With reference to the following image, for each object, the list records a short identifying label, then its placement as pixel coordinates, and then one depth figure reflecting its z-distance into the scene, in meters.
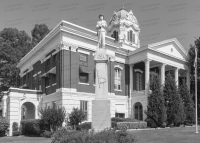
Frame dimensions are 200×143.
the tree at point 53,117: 22.02
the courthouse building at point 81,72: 27.34
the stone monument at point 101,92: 14.70
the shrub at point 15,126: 28.25
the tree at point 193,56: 36.32
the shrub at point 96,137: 10.45
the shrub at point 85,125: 23.82
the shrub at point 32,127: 23.72
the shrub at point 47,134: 21.55
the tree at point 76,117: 22.84
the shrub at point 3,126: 25.51
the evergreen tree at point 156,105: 28.05
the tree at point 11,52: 44.12
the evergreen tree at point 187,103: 31.47
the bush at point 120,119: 26.56
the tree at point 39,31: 52.88
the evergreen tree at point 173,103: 29.09
